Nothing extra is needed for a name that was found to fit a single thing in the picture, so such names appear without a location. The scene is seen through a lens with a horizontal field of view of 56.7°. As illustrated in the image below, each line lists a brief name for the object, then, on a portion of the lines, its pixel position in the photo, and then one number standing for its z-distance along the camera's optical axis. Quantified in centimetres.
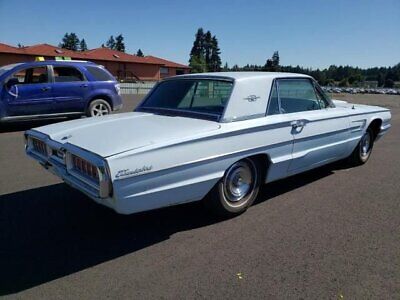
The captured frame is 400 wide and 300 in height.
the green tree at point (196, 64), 7688
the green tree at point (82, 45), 12306
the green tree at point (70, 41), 11476
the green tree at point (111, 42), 12712
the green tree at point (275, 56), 10881
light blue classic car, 301
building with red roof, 4208
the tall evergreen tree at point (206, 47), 11900
